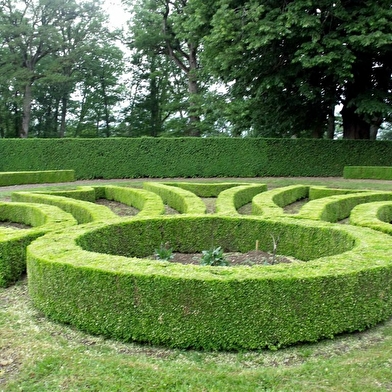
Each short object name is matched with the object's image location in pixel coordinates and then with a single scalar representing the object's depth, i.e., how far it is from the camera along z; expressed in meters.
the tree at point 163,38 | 30.34
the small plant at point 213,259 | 6.53
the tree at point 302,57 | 16.88
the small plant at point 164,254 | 6.84
